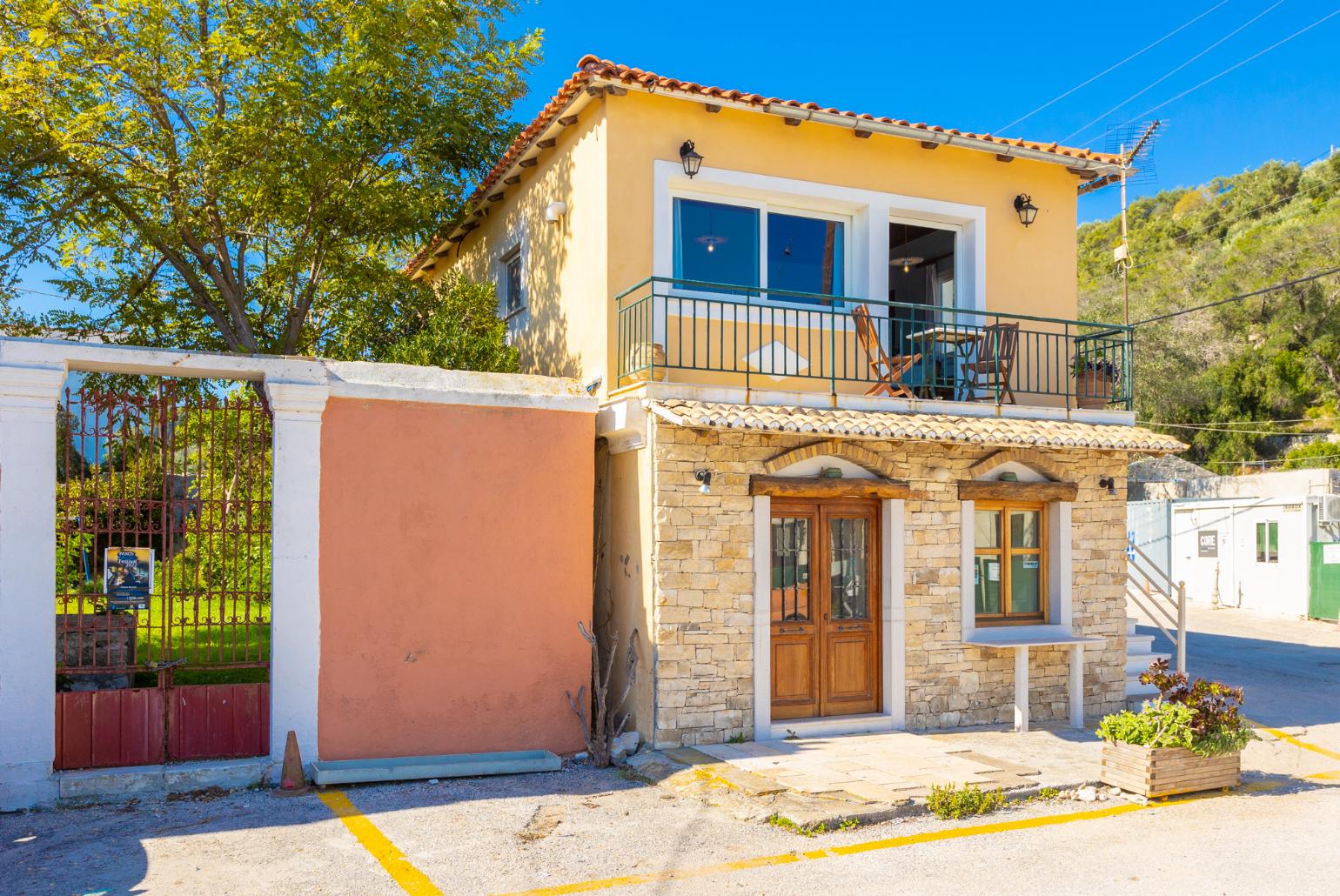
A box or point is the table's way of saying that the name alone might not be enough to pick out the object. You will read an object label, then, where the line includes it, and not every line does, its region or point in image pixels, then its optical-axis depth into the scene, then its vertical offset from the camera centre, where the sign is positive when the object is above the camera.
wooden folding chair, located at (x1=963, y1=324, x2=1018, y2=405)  10.30 +1.37
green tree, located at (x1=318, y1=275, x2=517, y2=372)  10.88 +2.05
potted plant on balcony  11.00 +1.23
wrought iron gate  7.44 -0.91
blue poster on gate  7.67 -0.62
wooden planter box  7.59 -2.10
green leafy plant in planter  7.70 -1.73
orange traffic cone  7.46 -2.08
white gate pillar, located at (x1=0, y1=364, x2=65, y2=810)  7.09 -0.59
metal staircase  10.91 -1.69
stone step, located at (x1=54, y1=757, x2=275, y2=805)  7.14 -2.06
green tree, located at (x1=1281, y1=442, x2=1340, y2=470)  32.12 +1.24
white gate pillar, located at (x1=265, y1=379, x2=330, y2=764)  7.79 -0.53
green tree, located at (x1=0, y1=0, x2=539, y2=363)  11.52 +4.15
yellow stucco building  9.02 +0.74
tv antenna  16.26 +5.38
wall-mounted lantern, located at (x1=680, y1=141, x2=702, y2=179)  9.66 +3.19
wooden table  10.20 +1.59
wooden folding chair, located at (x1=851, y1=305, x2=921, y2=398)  10.02 +1.32
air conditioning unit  20.73 -0.30
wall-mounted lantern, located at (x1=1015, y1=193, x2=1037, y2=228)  11.33 +3.19
